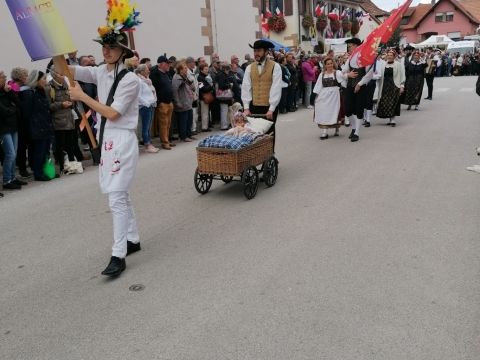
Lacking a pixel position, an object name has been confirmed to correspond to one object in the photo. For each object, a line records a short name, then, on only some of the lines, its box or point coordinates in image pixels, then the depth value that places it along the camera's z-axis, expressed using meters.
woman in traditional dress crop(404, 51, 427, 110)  15.41
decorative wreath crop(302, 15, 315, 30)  35.75
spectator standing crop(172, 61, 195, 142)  11.43
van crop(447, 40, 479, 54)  42.03
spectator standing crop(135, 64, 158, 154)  10.14
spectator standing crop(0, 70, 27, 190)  7.79
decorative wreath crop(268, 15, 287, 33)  33.75
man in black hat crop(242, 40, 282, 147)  7.46
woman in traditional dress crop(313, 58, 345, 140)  10.88
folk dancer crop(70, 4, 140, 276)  4.16
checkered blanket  6.38
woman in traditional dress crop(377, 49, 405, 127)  12.58
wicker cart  6.36
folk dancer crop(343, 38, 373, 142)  10.52
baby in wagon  6.83
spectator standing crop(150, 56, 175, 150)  10.90
